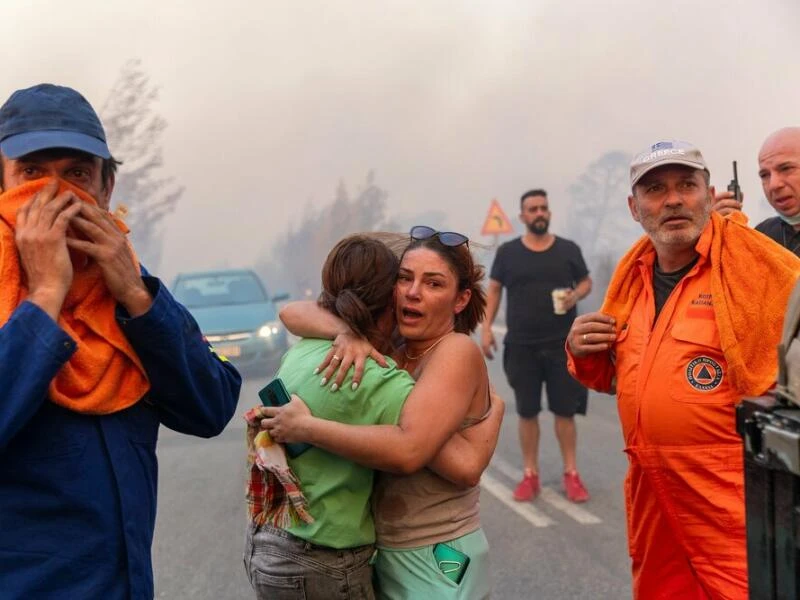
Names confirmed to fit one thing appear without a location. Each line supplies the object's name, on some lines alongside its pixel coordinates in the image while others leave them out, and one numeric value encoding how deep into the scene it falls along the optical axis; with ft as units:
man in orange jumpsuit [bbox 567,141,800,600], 7.06
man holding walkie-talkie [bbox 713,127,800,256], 11.17
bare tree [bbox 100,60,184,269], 89.30
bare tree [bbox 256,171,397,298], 113.60
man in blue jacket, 5.05
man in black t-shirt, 17.87
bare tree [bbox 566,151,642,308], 102.63
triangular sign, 48.41
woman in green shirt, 6.25
